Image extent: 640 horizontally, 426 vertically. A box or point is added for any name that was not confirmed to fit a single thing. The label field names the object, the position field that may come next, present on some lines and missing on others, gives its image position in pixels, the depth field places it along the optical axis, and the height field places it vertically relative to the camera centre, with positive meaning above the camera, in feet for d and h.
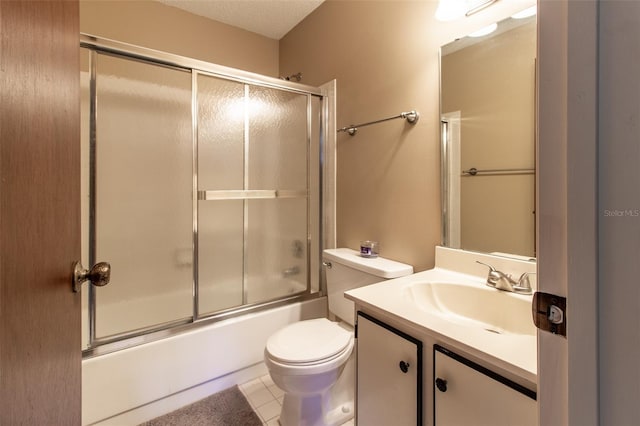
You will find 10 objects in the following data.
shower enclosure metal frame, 5.01 +0.44
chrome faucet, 3.42 -0.83
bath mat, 5.01 -3.54
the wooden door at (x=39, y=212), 1.33 -0.01
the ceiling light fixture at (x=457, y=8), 4.05 +2.81
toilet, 4.26 -2.09
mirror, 3.65 +0.97
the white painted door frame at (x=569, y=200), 1.30 +0.05
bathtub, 4.75 -2.82
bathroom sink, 3.27 -1.13
